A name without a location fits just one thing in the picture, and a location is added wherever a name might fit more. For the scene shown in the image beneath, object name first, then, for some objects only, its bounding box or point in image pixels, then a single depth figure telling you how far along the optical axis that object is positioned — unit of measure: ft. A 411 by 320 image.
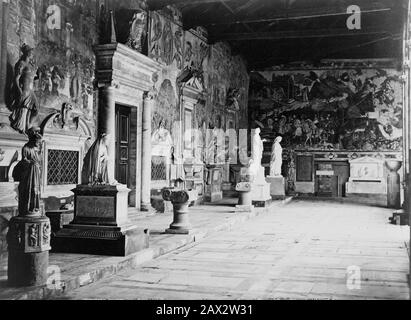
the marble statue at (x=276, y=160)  64.28
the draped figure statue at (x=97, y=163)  24.39
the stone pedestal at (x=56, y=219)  26.61
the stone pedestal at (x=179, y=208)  30.66
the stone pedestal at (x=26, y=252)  17.04
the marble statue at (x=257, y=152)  53.51
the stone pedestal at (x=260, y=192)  51.42
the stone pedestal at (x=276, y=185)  63.21
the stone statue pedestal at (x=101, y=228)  23.17
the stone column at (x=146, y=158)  41.32
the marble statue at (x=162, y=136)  44.00
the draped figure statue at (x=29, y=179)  17.57
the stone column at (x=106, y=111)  34.65
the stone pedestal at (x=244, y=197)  45.60
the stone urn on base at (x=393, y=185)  51.34
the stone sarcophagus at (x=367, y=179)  74.49
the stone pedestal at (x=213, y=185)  57.46
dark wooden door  39.48
